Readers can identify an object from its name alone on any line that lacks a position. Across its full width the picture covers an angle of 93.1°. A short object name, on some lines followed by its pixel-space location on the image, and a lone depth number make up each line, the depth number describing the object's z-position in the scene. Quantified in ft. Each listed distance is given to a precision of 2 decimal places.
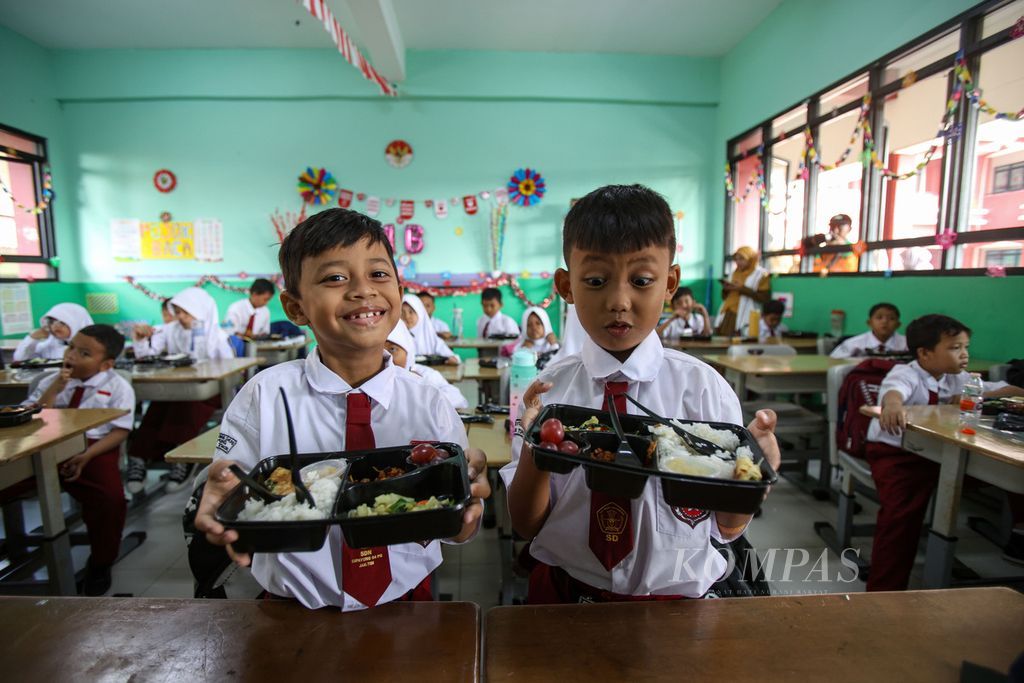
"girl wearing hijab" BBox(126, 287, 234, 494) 11.02
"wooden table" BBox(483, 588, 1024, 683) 2.22
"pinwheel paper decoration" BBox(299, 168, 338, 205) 21.36
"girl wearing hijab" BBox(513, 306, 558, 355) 13.48
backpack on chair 7.81
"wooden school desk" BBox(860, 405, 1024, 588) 5.12
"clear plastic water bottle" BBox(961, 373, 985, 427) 6.44
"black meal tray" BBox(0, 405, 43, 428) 6.55
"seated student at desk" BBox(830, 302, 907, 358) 12.21
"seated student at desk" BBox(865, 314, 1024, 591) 6.65
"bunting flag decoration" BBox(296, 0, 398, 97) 11.61
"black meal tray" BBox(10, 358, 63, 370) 11.15
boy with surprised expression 3.06
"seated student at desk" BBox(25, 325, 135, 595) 7.61
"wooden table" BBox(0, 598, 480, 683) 2.20
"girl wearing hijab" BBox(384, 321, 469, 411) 7.99
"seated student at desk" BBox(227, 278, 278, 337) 19.30
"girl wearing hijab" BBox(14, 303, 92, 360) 14.16
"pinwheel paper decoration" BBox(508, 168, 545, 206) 21.75
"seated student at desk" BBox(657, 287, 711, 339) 17.01
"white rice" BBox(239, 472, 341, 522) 2.23
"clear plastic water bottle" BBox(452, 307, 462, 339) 22.12
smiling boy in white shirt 3.15
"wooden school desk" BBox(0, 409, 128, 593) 5.85
